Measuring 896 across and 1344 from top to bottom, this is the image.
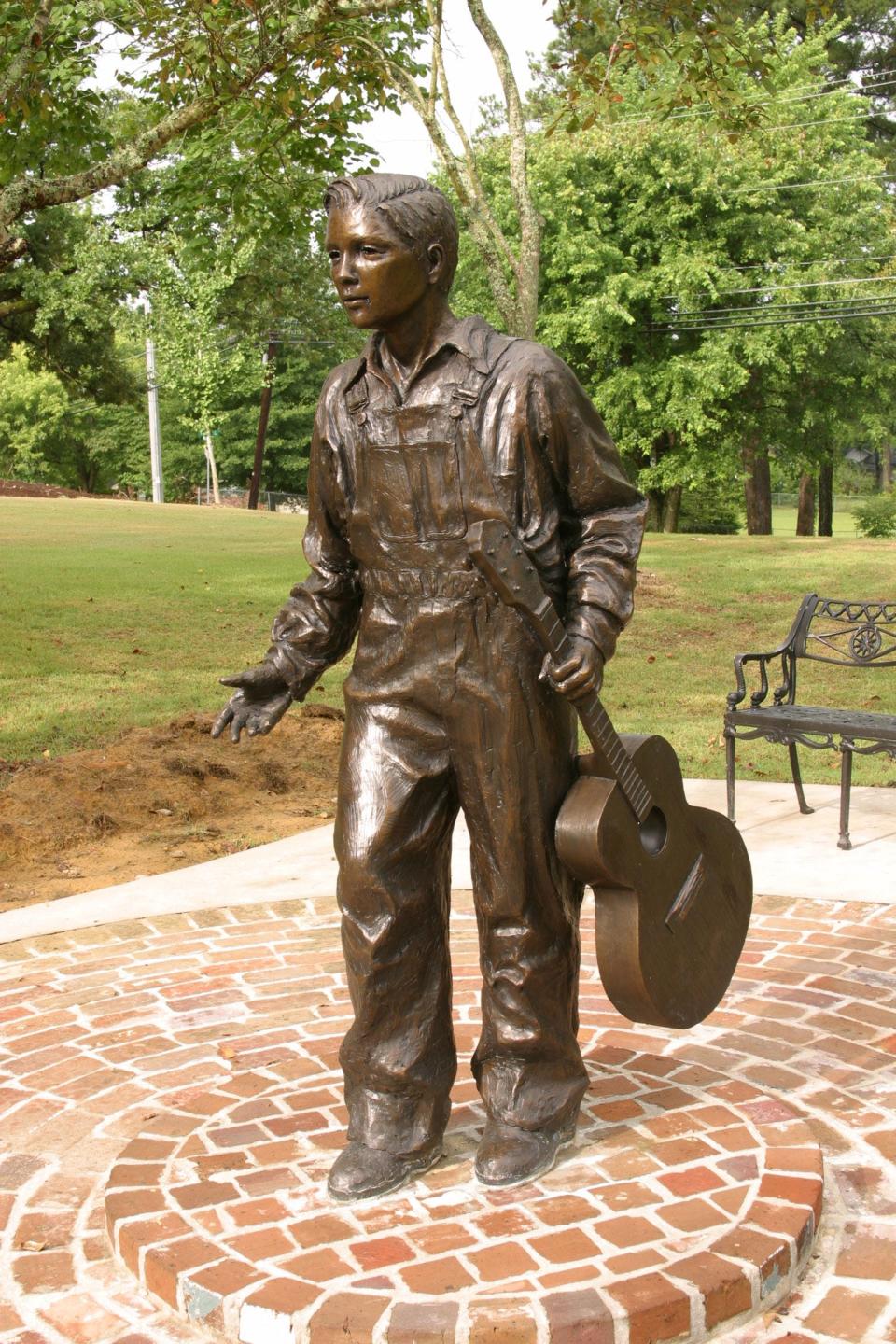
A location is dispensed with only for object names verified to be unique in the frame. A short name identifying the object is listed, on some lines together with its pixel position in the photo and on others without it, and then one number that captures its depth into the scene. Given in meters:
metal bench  7.26
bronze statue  3.48
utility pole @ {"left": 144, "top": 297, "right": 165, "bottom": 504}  40.94
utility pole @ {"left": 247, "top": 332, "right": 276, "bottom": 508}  41.59
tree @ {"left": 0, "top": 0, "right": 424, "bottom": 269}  8.62
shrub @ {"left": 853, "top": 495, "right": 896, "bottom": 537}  33.75
